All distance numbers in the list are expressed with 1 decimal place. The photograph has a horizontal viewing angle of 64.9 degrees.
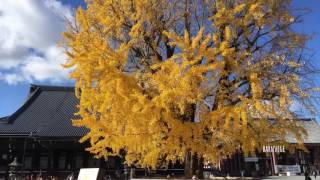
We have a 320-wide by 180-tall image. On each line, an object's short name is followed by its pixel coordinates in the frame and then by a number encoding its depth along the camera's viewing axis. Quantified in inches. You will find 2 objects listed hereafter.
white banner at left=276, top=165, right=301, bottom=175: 1109.9
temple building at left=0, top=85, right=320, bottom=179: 724.9
